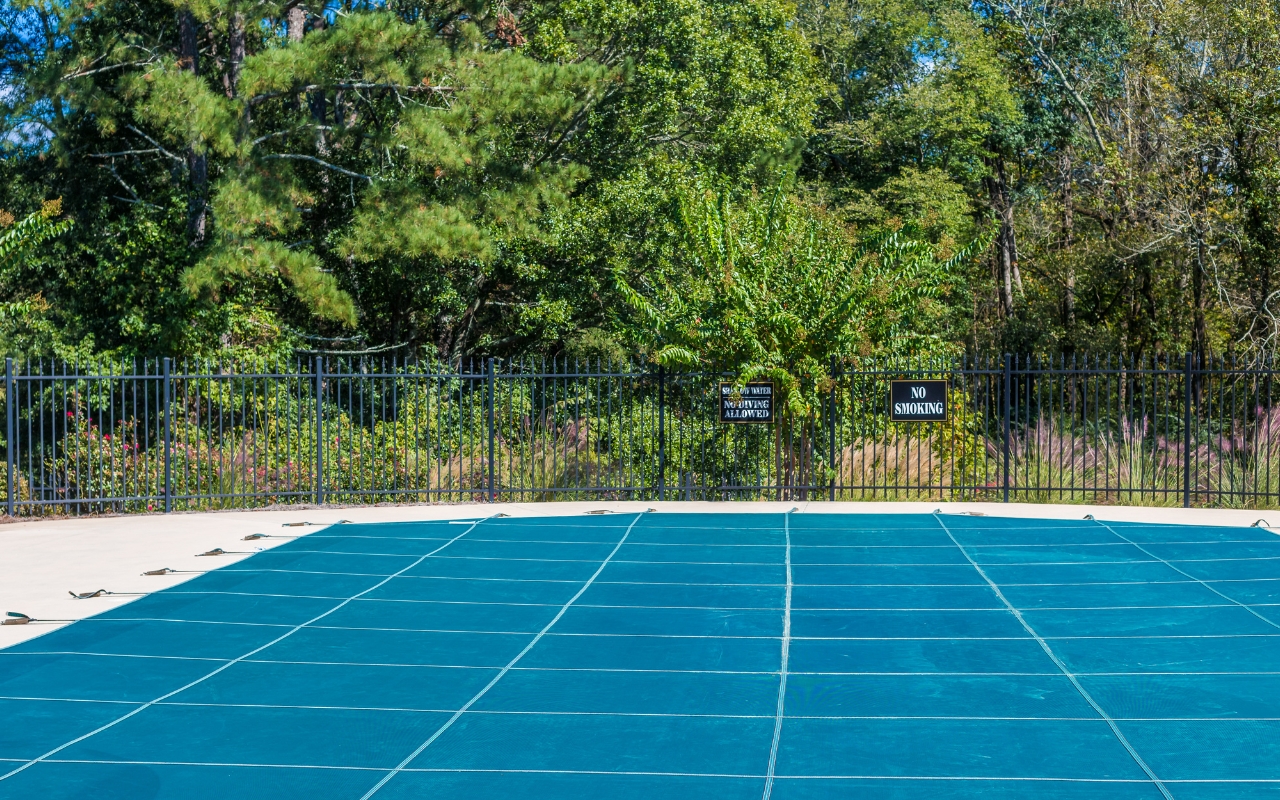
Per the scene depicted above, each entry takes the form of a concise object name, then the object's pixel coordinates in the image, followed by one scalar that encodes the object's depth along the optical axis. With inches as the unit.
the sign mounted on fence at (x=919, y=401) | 662.5
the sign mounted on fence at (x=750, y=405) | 684.1
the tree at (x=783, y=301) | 693.9
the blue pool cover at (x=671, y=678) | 252.5
